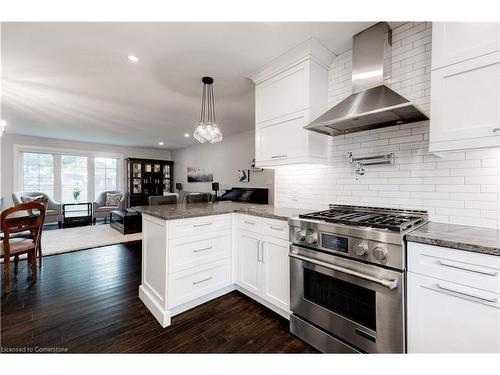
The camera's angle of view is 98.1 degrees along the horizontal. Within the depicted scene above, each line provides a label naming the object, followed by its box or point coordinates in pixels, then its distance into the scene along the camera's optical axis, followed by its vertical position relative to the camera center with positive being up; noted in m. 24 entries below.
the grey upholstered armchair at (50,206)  5.29 -0.51
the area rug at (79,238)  3.88 -1.07
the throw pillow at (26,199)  5.33 -0.30
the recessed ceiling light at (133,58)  2.21 +1.33
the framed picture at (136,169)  7.73 +0.62
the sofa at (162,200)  3.12 -0.20
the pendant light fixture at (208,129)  2.77 +0.75
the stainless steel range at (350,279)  1.28 -0.61
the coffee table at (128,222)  4.86 -0.82
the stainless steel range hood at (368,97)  1.55 +0.67
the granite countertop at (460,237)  1.04 -0.28
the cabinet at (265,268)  1.91 -0.78
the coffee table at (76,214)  5.79 -0.78
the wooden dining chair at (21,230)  2.38 -0.54
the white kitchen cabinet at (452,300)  1.03 -0.59
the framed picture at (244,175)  5.60 +0.30
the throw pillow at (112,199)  6.63 -0.39
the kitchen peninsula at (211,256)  1.91 -0.67
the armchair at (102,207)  6.22 -0.61
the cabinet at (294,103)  2.06 +0.85
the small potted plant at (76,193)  6.62 -0.19
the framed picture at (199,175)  7.01 +0.40
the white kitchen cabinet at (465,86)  1.21 +0.59
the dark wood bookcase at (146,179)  7.70 +0.30
